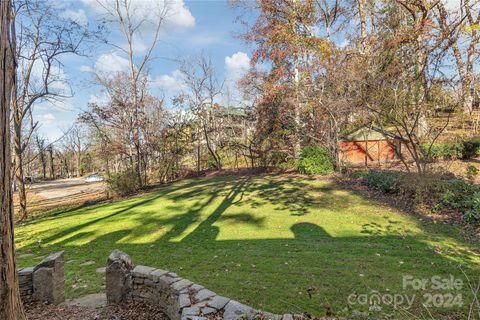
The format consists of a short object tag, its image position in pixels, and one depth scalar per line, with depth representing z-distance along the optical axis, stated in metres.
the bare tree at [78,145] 33.56
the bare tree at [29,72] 8.60
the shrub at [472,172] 7.76
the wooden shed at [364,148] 14.34
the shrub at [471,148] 11.13
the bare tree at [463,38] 7.07
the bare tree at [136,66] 12.98
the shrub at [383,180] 7.69
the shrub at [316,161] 11.77
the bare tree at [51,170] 33.09
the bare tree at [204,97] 17.84
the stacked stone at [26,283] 3.37
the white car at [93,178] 24.80
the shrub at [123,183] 11.99
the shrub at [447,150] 11.26
